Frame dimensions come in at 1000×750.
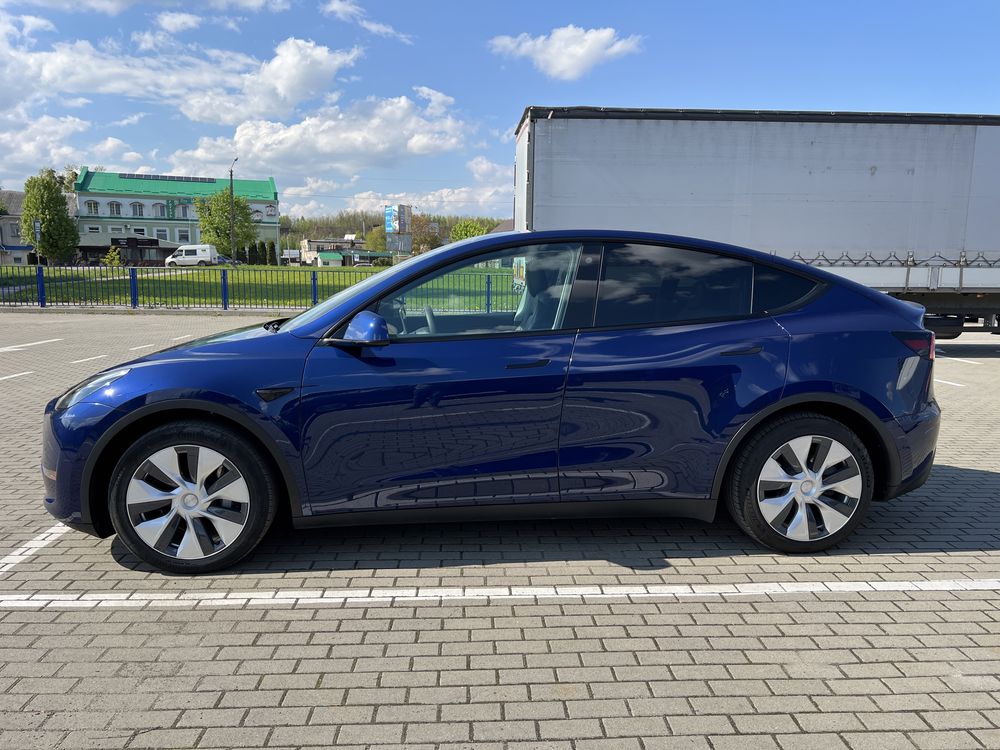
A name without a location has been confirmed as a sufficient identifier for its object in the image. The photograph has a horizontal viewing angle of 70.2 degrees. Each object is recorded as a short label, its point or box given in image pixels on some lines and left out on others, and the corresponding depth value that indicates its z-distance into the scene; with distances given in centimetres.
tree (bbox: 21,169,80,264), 6269
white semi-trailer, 1171
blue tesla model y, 329
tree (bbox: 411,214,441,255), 10219
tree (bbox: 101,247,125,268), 5357
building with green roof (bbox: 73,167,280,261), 8350
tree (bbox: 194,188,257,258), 6600
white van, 5697
